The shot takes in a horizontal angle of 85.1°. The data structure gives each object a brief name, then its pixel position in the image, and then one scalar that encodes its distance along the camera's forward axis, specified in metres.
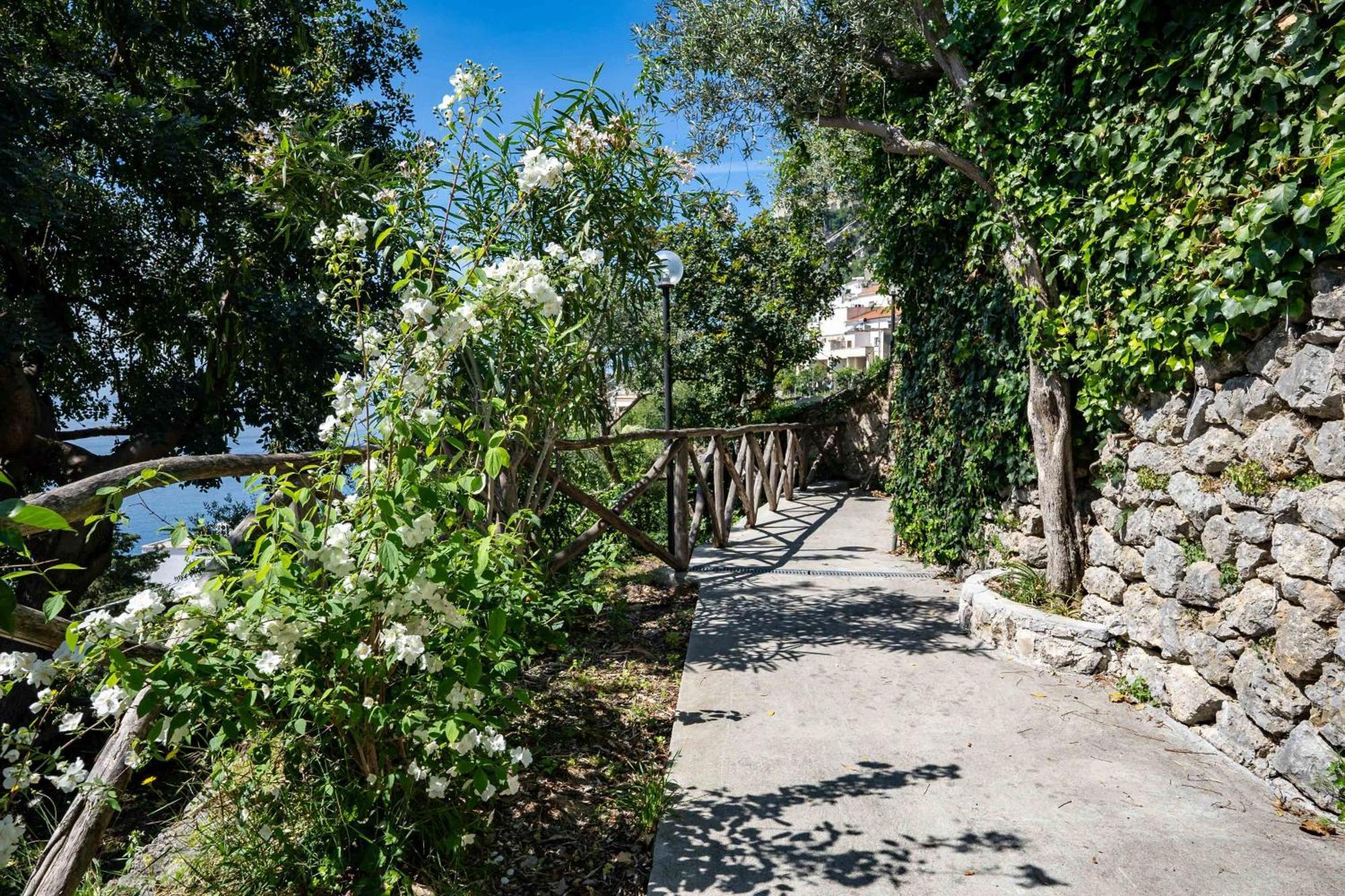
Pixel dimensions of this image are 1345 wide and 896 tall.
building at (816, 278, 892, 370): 33.12
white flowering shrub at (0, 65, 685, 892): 1.50
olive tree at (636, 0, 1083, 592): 4.14
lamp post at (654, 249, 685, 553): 4.16
